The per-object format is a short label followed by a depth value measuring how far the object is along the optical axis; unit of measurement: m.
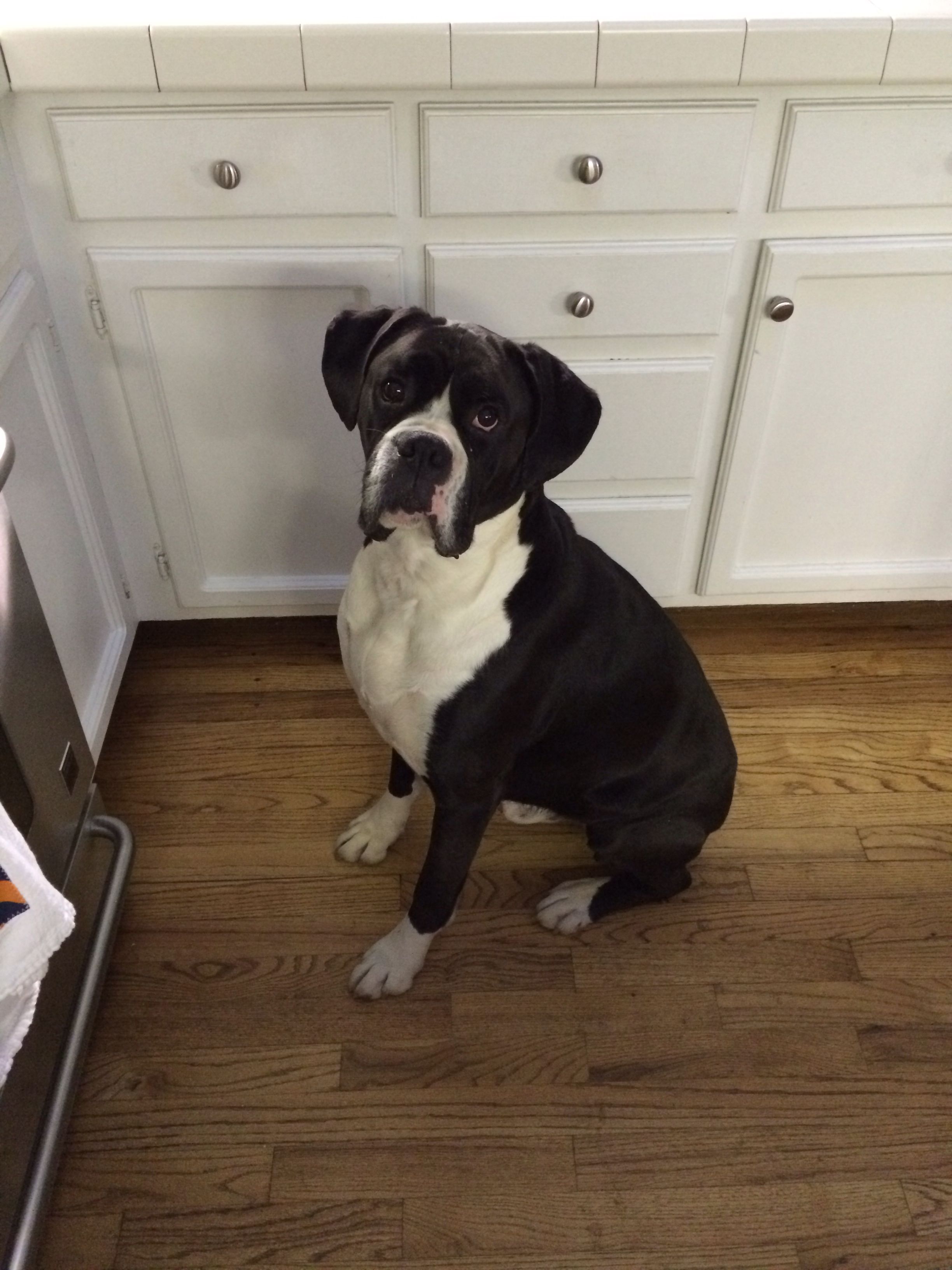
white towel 0.82
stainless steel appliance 1.07
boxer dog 1.05
